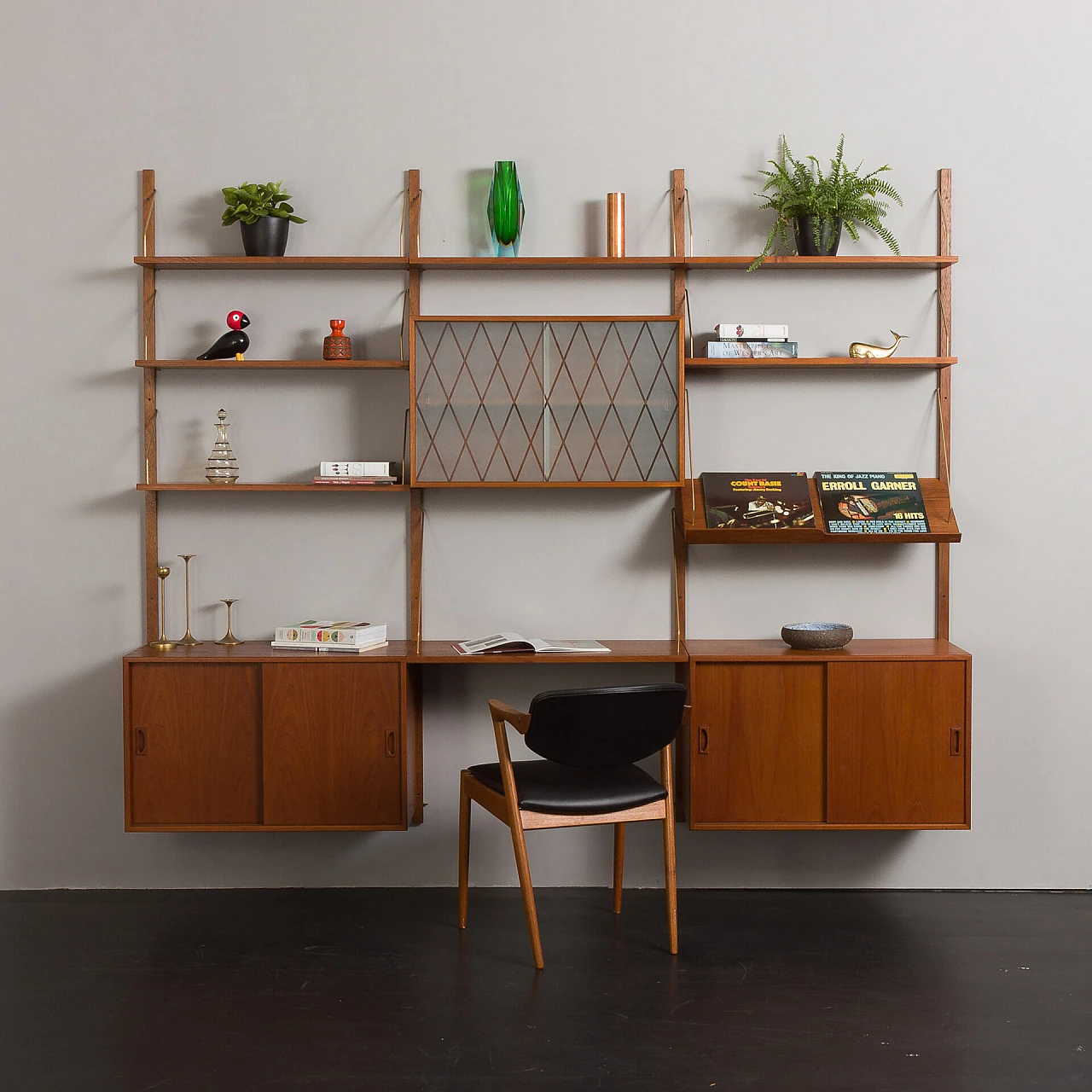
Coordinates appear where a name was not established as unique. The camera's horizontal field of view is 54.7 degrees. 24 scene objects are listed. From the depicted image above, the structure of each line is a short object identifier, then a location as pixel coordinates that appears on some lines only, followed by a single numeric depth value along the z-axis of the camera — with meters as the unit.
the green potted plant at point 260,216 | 3.51
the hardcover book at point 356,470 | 3.53
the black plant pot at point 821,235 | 3.52
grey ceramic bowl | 3.39
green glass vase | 3.56
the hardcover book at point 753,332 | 3.51
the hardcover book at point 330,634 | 3.45
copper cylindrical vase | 3.58
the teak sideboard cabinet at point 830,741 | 3.34
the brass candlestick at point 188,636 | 3.59
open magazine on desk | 3.41
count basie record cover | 3.53
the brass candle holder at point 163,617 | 3.53
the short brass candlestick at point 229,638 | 3.62
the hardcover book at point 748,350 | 3.49
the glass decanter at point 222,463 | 3.58
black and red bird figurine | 3.56
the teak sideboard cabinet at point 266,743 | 3.38
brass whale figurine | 3.52
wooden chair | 2.83
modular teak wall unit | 3.35
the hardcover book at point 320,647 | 3.45
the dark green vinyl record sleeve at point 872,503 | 3.50
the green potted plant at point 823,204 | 3.51
